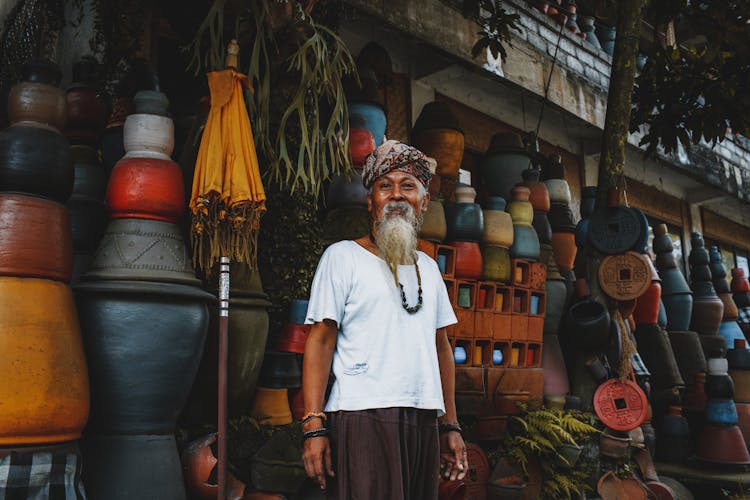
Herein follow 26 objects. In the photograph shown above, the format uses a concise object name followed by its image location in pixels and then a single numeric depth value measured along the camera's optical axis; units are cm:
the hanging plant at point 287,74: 329
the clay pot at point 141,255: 280
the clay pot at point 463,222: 462
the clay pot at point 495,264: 477
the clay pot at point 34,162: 250
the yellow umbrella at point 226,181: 288
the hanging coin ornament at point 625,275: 491
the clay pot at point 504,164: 579
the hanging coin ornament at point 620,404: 455
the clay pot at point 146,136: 302
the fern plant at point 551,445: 433
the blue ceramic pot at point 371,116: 437
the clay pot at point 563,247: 596
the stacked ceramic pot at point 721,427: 596
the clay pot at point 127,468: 262
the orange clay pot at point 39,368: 227
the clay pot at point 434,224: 439
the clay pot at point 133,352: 267
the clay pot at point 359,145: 409
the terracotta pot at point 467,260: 458
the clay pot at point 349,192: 404
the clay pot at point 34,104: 264
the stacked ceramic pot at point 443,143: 498
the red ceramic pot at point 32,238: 240
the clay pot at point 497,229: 482
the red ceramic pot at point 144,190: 291
